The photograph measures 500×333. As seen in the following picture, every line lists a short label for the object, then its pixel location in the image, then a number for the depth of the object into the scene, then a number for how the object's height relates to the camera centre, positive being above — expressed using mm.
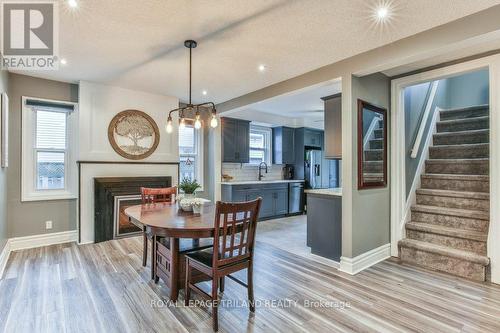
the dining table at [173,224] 2104 -470
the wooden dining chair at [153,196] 3311 -386
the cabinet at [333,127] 3838 +609
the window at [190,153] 5566 +320
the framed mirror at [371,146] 3275 +289
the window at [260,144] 6848 +628
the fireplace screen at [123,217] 4371 -808
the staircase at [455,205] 3096 -510
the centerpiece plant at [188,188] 2885 -218
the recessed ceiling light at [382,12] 2199 +1324
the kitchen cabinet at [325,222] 3379 -734
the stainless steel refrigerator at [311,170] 6953 -55
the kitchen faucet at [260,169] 6911 -41
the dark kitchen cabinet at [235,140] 5918 +636
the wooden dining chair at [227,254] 2053 -734
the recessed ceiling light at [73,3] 2112 +1331
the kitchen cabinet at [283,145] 6926 +604
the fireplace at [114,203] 4234 -580
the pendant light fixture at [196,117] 2796 +583
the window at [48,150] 3996 +282
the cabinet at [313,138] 7035 +832
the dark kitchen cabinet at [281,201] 6348 -804
